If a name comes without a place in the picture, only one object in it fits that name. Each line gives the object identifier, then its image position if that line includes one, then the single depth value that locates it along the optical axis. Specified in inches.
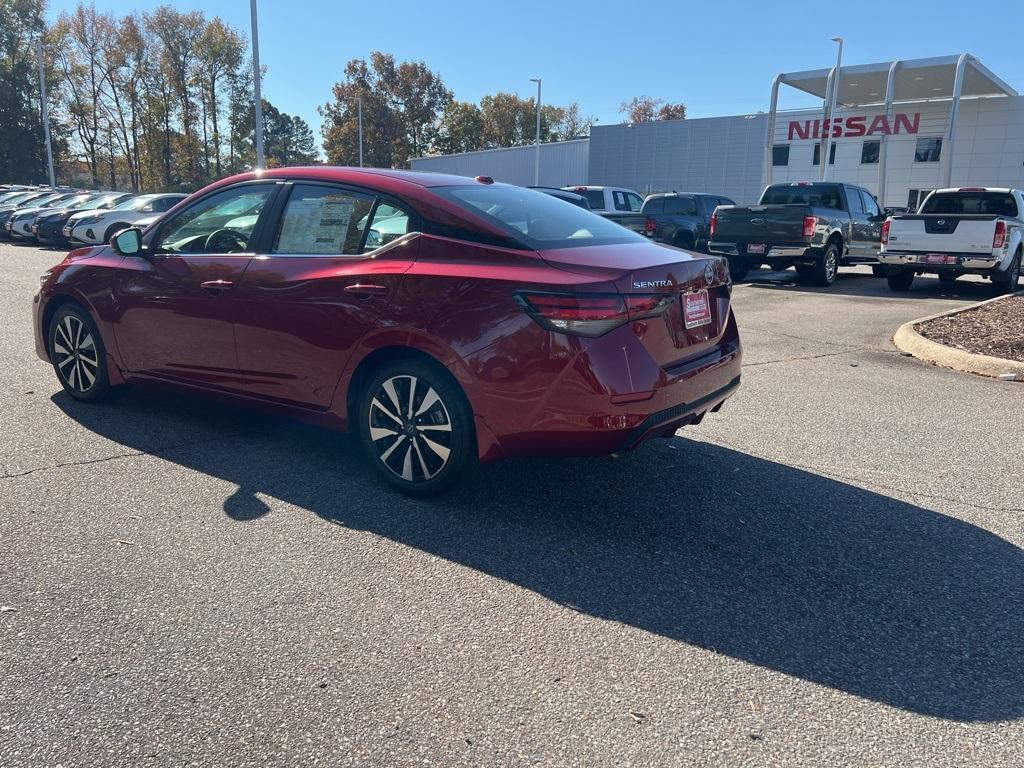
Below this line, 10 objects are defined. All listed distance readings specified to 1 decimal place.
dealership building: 1069.8
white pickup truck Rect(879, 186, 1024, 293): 505.7
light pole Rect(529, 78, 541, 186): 1696.9
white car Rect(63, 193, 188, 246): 799.1
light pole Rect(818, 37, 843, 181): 1055.0
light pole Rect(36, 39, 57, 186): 1835.6
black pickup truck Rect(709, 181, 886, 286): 572.7
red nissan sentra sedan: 142.8
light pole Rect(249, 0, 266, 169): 1048.8
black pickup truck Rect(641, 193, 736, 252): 731.4
